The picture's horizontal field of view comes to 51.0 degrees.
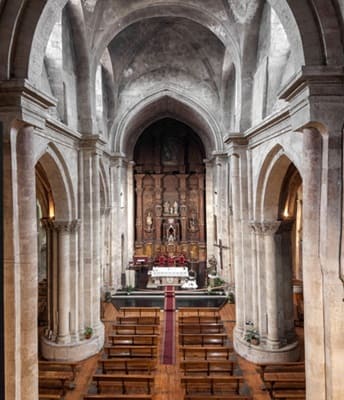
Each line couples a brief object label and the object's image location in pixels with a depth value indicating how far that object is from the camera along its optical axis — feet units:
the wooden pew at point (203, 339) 44.52
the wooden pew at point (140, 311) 56.70
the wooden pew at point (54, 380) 34.43
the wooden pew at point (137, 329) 47.11
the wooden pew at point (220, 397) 30.04
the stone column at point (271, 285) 41.75
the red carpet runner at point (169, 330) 44.42
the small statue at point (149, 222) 94.84
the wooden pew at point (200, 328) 47.65
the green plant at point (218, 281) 72.79
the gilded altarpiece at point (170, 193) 93.56
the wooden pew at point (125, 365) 37.11
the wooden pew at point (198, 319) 50.79
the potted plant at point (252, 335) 42.74
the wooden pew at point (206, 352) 40.06
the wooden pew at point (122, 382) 33.55
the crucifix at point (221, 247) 71.42
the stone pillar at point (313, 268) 23.07
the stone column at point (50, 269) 43.60
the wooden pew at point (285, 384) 32.46
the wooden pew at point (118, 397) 30.09
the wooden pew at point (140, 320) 51.37
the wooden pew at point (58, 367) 36.62
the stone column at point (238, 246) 45.44
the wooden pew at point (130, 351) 40.70
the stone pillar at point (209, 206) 85.76
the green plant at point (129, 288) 70.49
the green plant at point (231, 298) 67.05
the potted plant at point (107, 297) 67.67
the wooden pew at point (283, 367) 35.66
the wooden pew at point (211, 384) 32.89
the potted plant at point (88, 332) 44.39
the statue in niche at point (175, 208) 95.55
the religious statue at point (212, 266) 78.80
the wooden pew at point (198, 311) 59.16
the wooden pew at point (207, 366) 35.83
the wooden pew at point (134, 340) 43.62
